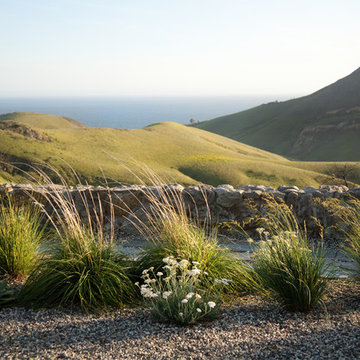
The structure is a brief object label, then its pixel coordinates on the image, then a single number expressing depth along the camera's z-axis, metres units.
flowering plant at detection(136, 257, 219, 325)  4.04
